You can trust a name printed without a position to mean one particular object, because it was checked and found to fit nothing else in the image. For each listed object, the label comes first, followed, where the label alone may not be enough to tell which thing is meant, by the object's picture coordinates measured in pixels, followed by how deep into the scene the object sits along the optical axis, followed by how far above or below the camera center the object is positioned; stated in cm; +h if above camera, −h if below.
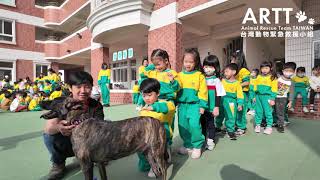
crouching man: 245 -65
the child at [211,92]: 351 -7
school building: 778 +282
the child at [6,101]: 1039 -63
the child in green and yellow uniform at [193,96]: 307 -12
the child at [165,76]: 279 +15
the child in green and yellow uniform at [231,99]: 407 -21
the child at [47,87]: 1133 +5
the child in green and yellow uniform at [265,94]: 448 -13
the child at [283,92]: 458 -9
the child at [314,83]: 634 +14
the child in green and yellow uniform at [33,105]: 962 -77
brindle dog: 196 -45
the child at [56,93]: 878 -20
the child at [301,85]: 645 +8
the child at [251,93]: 580 -14
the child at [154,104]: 241 -19
